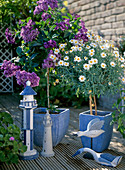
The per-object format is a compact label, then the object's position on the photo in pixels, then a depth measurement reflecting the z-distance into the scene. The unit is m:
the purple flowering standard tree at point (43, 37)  2.66
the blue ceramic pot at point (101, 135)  2.57
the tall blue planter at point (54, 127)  2.66
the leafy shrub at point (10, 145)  2.14
